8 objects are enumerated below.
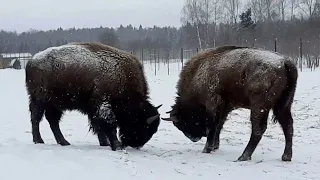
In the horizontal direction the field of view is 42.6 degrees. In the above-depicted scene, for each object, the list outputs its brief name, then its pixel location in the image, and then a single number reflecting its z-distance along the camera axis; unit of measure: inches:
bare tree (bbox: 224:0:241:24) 2390.5
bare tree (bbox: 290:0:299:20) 2290.8
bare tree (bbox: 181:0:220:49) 2227.1
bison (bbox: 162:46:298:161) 297.9
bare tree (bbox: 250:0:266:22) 2359.7
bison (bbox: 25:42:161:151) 313.7
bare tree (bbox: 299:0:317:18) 2174.5
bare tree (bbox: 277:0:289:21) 2284.3
